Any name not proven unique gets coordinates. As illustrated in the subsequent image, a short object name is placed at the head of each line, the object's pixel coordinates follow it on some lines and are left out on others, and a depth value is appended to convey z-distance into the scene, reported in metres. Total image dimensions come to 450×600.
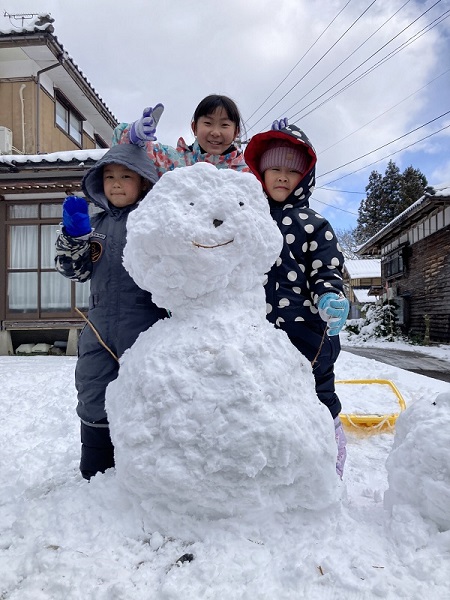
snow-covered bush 14.29
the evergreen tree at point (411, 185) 27.39
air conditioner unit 8.11
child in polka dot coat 1.77
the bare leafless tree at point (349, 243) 33.31
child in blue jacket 1.71
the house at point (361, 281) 26.30
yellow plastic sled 2.87
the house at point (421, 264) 11.30
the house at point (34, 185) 6.87
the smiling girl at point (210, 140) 1.92
